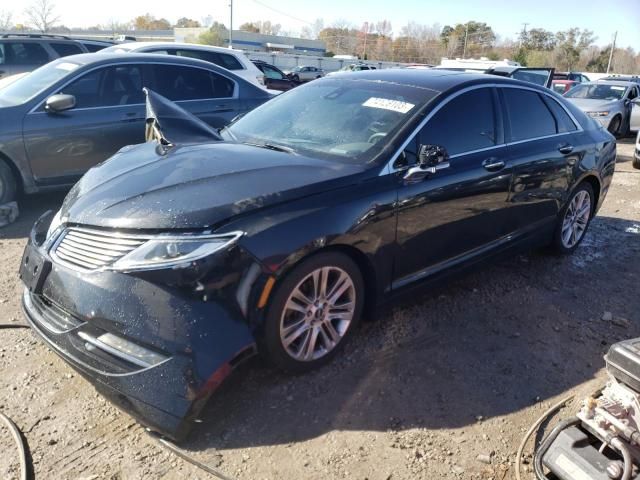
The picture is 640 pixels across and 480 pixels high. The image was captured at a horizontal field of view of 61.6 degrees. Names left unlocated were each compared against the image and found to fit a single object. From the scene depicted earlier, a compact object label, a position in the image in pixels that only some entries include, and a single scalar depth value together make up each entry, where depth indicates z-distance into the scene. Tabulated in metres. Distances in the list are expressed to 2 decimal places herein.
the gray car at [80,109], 5.43
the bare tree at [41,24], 59.78
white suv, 8.66
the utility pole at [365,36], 98.18
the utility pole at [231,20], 54.62
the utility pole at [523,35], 86.87
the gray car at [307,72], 34.22
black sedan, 2.45
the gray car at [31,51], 11.59
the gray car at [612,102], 14.06
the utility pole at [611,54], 67.62
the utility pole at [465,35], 86.93
